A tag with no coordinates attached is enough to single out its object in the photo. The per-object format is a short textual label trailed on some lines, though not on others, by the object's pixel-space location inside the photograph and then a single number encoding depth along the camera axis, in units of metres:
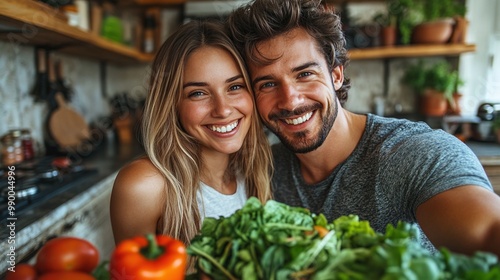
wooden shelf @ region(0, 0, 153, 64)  1.33
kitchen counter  1.11
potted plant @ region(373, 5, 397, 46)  2.72
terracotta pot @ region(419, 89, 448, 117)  2.80
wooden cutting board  2.18
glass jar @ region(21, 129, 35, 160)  1.85
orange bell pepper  0.45
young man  0.86
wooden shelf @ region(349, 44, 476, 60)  2.64
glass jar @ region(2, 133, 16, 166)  1.66
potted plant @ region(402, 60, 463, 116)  2.78
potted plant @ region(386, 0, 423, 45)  2.69
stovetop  1.27
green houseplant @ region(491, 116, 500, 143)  2.46
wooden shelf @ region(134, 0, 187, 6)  2.94
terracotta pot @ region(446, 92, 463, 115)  2.82
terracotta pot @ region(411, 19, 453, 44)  2.59
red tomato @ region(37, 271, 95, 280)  0.48
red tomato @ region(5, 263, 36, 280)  0.49
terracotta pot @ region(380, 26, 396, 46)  2.71
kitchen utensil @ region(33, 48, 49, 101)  2.06
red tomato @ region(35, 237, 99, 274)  0.51
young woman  1.00
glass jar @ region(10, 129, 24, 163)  1.67
